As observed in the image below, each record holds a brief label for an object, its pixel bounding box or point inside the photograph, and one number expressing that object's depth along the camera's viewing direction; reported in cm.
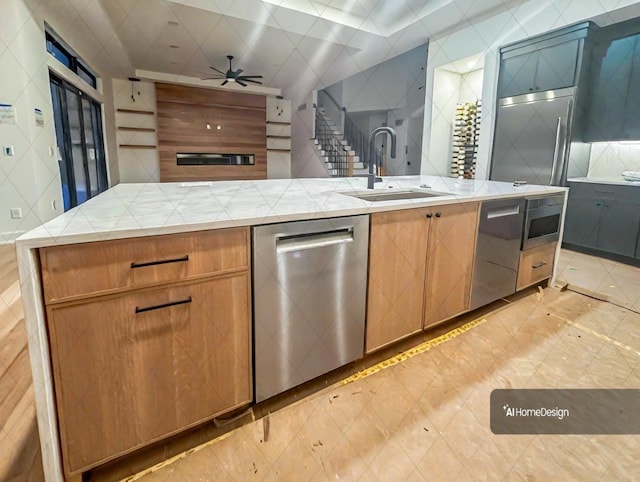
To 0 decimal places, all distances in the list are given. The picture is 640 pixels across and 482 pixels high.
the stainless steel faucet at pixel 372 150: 224
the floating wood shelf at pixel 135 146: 743
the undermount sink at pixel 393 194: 208
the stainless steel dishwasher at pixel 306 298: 131
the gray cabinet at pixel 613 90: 355
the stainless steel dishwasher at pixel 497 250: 211
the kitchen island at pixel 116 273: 92
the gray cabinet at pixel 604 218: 342
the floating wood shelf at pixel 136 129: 738
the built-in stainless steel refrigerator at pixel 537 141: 372
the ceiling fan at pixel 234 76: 574
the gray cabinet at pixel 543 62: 356
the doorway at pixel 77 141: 475
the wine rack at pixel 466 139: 516
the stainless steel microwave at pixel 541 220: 236
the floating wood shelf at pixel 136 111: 736
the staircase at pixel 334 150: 885
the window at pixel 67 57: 441
